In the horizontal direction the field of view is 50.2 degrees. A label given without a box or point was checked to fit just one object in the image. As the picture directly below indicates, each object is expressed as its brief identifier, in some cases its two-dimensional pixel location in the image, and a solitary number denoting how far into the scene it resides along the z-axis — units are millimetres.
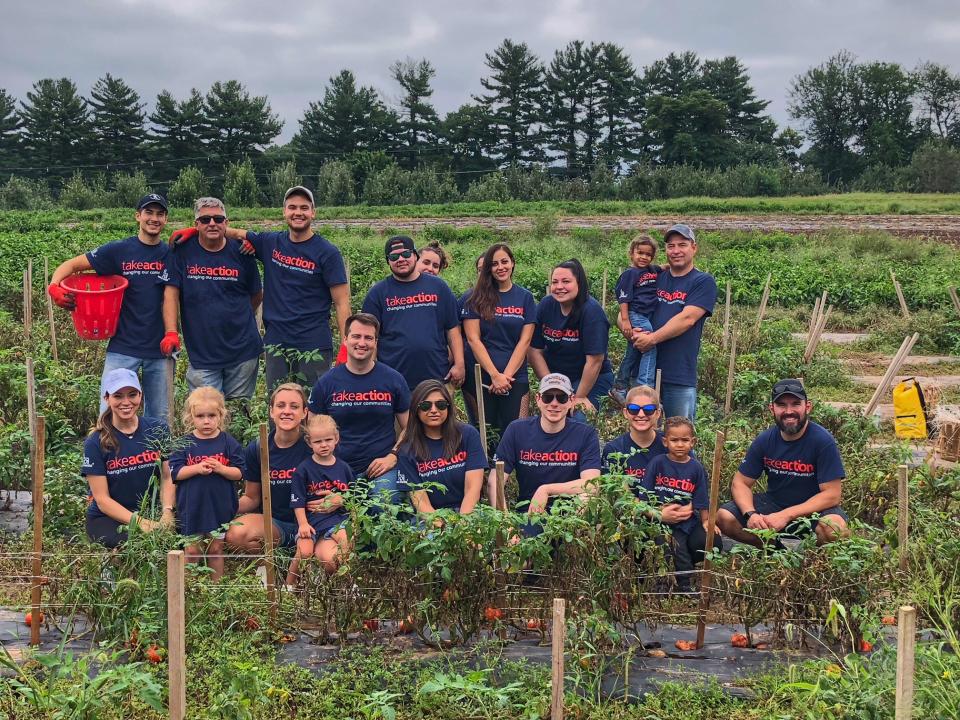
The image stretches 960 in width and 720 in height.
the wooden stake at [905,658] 3518
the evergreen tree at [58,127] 42719
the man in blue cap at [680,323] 6938
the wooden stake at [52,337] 9470
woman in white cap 5363
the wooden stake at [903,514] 4863
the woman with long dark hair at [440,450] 5488
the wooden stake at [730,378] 8742
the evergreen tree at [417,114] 45062
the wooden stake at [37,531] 4719
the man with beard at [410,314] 6531
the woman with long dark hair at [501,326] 6809
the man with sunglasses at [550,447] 5633
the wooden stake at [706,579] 4801
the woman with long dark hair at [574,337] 6785
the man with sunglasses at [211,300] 6695
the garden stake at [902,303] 14490
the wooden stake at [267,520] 4863
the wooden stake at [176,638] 3947
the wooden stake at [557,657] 3924
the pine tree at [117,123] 42406
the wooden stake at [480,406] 6371
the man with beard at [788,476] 5664
